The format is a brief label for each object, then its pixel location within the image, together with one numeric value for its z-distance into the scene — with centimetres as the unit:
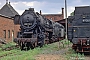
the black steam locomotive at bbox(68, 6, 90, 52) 1276
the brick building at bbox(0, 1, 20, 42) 2886
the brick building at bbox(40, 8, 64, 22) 6031
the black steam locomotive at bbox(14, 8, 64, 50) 1729
